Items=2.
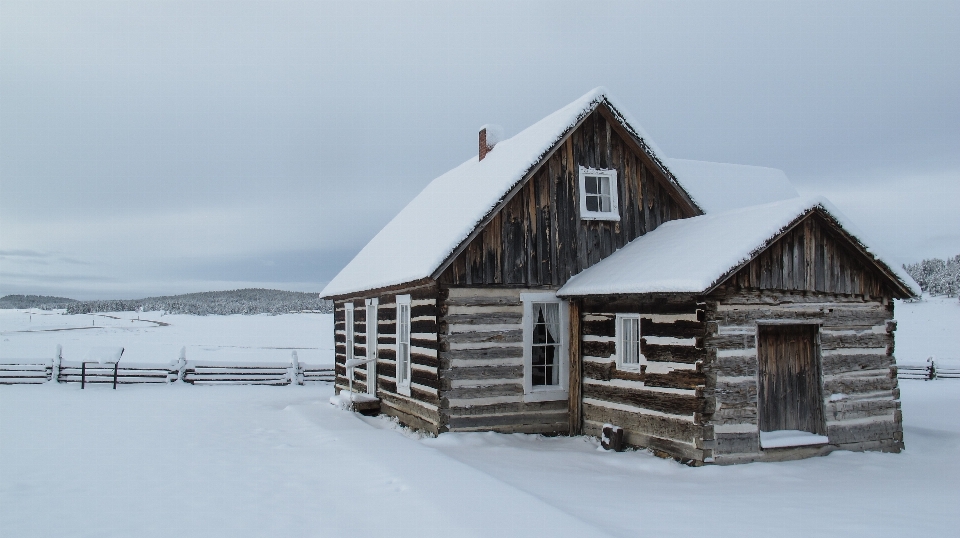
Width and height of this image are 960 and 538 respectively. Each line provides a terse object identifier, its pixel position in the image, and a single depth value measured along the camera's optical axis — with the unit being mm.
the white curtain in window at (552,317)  13398
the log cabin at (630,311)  10547
